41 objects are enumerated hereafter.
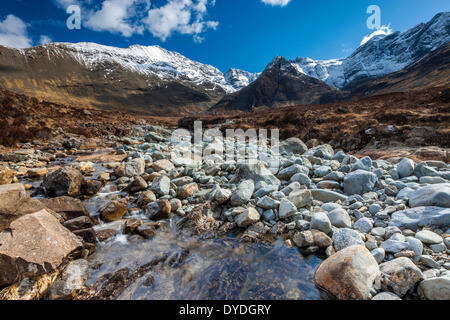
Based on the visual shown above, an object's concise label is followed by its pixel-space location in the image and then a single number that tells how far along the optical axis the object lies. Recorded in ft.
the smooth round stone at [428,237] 10.68
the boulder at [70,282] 9.86
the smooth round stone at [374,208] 14.58
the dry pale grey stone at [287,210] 15.56
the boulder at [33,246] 9.92
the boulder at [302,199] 16.66
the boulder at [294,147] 39.05
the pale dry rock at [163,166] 26.71
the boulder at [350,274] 8.96
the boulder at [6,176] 21.73
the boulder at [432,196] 12.98
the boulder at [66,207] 15.53
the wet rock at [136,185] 21.91
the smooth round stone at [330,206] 15.62
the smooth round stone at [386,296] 8.35
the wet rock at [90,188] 21.34
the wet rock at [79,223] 14.32
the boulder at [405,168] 19.25
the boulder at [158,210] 17.30
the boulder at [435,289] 7.82
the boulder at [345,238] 11.79
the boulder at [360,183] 17.83
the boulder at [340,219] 13.62
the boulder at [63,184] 20.38
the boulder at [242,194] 17.67
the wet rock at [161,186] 20.36
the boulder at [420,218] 11.92
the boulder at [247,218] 15.49
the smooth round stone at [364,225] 13.00
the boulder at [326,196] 17.33
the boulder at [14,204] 12.17
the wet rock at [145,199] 19.09
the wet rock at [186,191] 20.21
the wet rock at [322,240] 12.51
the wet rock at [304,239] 12.97
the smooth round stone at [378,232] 12.37
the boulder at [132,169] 25.56
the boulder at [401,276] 8.58
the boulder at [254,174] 20.80
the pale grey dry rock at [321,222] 13.29
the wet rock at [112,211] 16.96
